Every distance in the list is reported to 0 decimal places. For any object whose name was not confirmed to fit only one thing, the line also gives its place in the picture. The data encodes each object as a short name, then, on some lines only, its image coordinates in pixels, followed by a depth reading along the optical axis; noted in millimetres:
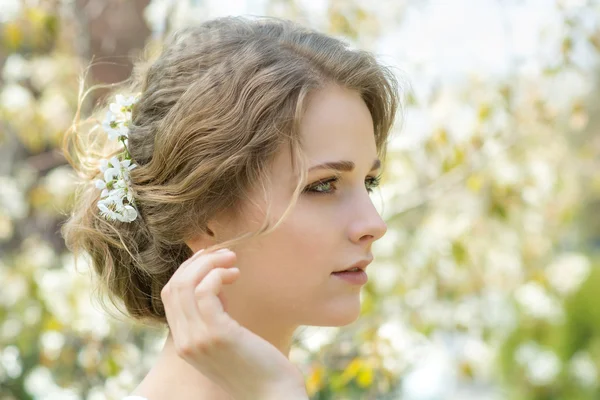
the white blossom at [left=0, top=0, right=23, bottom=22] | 3635
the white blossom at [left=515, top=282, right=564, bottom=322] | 4148
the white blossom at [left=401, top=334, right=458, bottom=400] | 3902
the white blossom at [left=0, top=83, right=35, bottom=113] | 3664
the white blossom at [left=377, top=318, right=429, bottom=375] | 3480
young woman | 1781
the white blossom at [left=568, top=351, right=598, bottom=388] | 7574
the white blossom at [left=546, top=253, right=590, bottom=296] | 4094
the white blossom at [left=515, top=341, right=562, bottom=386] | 5961
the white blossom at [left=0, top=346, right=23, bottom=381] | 3830
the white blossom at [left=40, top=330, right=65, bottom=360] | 3615
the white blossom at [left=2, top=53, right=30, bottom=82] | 3811
